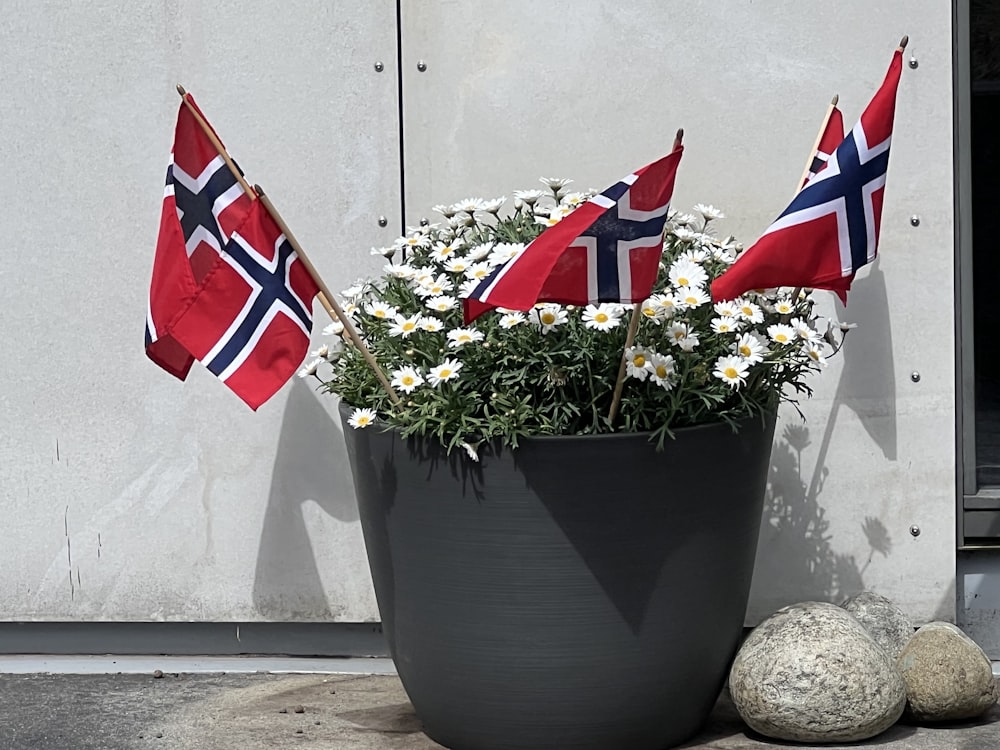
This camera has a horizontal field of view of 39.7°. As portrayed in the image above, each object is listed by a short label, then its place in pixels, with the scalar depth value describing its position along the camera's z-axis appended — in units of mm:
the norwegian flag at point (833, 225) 3258
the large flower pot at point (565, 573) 3387
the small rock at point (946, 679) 3754
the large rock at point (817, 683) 3570
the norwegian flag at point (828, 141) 3996
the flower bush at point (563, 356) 3396
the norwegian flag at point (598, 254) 2975
